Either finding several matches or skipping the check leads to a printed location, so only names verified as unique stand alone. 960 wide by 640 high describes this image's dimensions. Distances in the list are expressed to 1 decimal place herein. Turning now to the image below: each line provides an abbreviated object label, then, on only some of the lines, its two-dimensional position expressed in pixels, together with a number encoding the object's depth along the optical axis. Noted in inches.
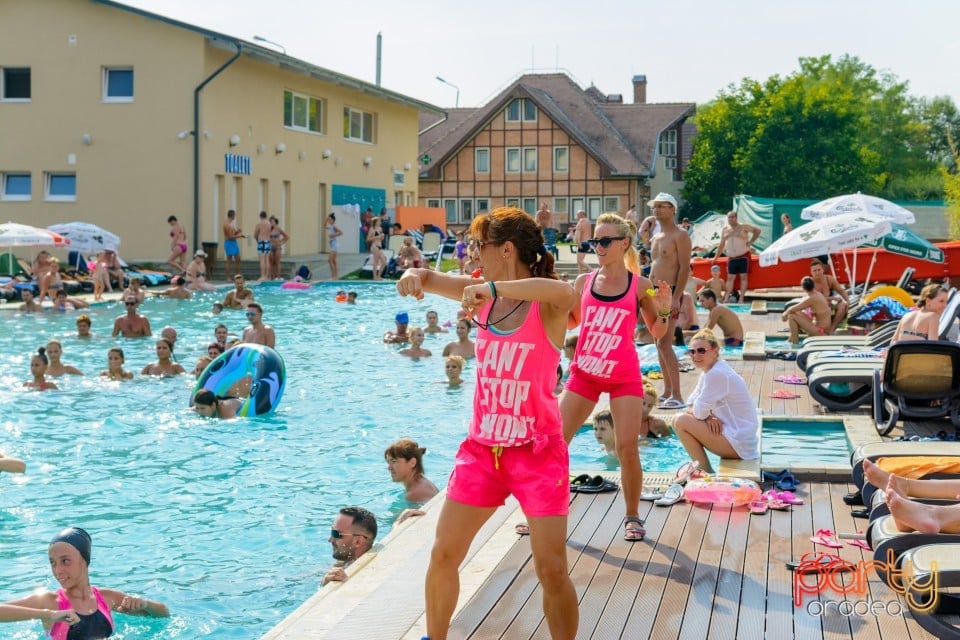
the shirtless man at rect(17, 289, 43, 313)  854.5
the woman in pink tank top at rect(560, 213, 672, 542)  241.8
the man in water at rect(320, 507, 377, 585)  293.0
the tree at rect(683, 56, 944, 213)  2295.8
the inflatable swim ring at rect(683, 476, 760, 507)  269.3
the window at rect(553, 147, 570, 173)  2300.7
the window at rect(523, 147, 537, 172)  2315.5
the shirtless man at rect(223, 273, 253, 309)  896.3
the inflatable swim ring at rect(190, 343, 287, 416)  507.2
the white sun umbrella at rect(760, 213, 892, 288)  709.9
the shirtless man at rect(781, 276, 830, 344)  658.2
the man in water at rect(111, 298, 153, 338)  743.7
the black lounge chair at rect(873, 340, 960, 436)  364.8
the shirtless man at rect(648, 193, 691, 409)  392.8
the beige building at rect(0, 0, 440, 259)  1178.6
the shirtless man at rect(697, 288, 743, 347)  641.0
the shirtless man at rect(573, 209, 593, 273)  1097.1
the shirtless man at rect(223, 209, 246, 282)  1144.8
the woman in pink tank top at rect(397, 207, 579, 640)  165.9
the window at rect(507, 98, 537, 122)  2308.1
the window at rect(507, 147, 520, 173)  2320.4
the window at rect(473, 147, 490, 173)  2324.1
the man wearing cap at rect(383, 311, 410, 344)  748.0
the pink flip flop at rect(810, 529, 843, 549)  231.1
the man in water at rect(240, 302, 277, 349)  606.2
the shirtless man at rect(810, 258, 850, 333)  674.8
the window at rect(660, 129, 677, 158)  2578.7
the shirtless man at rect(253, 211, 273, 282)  1160.2
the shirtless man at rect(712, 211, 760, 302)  920.3
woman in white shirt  306.2
